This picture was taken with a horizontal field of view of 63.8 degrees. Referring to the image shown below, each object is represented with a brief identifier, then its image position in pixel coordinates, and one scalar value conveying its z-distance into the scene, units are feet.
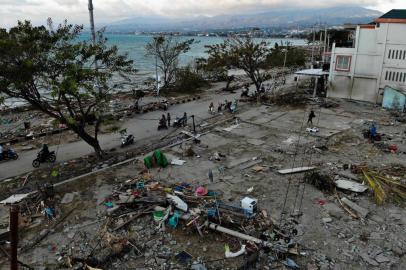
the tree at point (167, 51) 129.23
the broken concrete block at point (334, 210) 40.06
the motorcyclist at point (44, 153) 56.59
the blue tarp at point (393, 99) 89.40
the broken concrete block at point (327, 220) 38.69
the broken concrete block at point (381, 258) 32.17
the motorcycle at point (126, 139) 65.82
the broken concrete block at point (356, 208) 39.97
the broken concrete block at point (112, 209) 40.57
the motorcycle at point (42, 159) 55.98
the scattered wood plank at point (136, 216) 37.70
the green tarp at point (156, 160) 54.34
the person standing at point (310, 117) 75.72
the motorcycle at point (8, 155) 58.90
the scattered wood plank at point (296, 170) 51.78
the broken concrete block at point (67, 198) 44.04
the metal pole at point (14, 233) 13.29
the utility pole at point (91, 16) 68.84
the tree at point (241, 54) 103.91
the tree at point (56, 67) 45.27
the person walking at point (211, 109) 91.45
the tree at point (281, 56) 123.96
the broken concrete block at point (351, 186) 45.32
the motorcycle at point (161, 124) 76.48
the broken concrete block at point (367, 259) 31.86
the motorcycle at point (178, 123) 78.07
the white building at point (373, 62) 89.40
